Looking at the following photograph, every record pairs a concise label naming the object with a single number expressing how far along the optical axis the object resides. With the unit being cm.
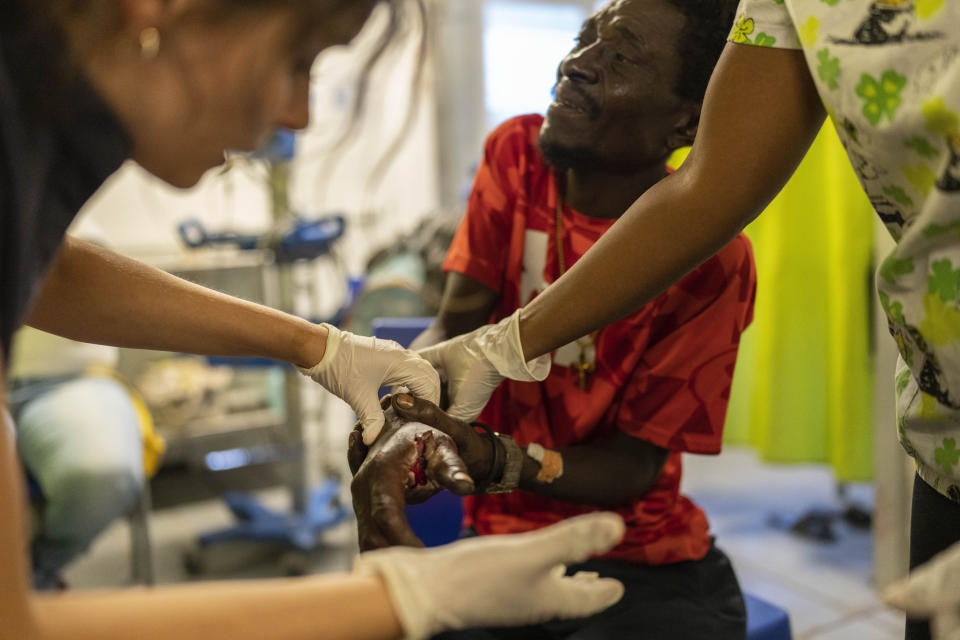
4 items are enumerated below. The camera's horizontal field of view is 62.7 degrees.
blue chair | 133
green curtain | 214
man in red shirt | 101
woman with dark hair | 51
